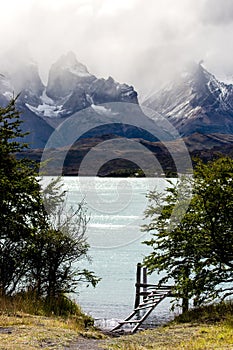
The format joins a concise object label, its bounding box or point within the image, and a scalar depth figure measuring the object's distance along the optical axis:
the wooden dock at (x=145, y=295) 22.80
